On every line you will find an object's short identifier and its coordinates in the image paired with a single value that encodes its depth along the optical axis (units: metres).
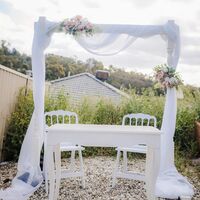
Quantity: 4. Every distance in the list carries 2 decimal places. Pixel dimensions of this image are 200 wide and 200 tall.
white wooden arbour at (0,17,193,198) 2.98
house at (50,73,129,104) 7.92
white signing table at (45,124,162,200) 2.39
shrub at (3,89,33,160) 3.83
